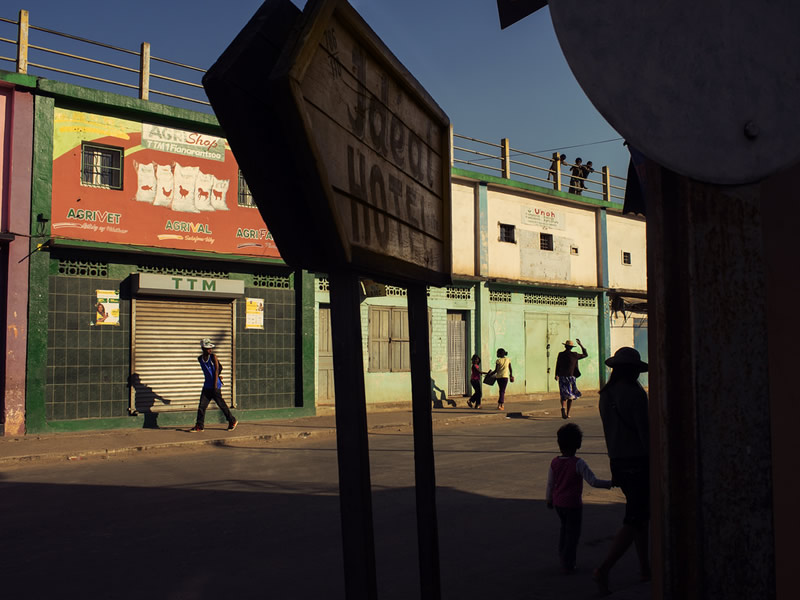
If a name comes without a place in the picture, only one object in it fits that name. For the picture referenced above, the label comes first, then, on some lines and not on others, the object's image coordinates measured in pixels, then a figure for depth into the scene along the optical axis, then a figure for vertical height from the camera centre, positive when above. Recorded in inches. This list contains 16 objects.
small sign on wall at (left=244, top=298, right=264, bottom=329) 687.1 +26.2
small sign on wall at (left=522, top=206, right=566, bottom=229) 975.6 +161.1
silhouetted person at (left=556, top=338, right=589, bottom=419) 664.4 -28.7
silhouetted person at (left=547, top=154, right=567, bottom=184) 1030.8 +240.5
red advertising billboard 593.3 +127.4
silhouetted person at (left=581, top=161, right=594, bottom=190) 1079.6 +241.5
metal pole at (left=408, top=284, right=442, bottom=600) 125.3 -23.7
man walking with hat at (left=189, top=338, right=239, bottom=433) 579.5 -32.2
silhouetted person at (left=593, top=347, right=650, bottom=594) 190.5 -28.3
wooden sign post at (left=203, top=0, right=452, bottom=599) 78.4 +21.5
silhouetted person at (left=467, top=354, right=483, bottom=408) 800.9 -44.7
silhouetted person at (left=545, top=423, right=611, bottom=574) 208.7 -41.4
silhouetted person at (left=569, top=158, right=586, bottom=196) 1057.8 +227.1
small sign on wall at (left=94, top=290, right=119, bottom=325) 601.9 +27.7
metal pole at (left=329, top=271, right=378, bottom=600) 88.5 -13.6
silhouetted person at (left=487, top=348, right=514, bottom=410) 764.0 -31.3
